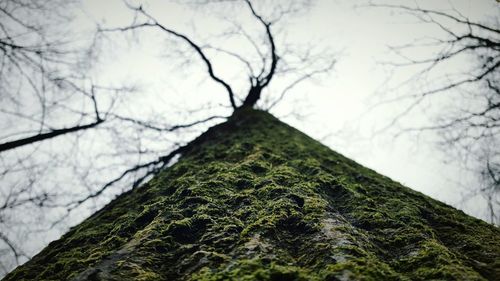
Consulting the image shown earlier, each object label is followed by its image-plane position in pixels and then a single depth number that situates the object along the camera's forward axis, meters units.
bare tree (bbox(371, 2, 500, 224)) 5.22
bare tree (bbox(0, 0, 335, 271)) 5.44
